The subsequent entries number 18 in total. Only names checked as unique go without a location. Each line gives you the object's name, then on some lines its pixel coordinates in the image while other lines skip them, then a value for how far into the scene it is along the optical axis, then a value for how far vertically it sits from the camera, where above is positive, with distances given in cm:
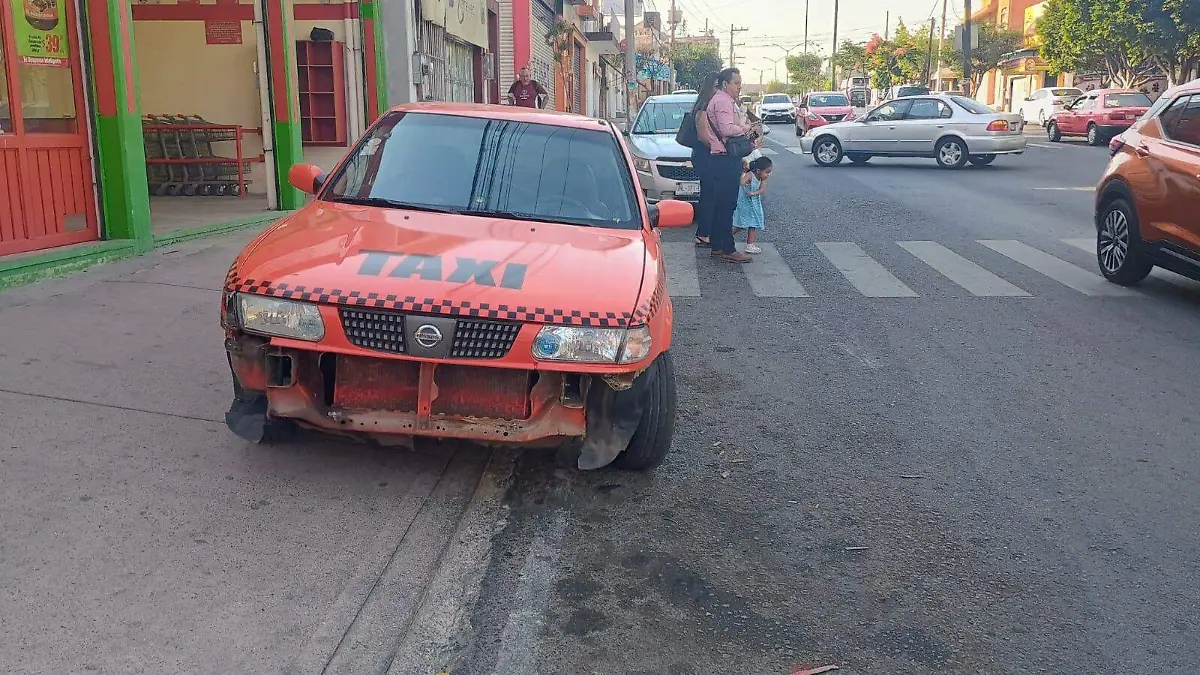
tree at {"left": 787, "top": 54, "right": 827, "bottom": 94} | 13425 +517
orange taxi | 409 -83
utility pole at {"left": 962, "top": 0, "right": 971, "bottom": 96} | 4266 +288
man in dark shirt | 1811 +36
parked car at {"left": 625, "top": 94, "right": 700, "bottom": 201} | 1339 -68
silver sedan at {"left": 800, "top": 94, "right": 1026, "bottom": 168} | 2141 -42
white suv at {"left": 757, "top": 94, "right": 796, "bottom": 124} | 5241 +13
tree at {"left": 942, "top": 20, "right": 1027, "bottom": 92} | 5622 +322
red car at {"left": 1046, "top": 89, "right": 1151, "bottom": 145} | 2984 -9
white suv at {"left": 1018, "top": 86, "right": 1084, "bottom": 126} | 3934 +37
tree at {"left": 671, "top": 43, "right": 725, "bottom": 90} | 9212 +392
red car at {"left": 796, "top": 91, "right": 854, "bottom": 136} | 3506 +12
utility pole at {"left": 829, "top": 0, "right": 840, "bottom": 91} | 9312 +452
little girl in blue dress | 1101 -98
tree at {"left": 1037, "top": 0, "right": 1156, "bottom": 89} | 3509 +252
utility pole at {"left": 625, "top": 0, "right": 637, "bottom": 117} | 4000 +228
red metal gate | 815 -13
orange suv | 820 -68
